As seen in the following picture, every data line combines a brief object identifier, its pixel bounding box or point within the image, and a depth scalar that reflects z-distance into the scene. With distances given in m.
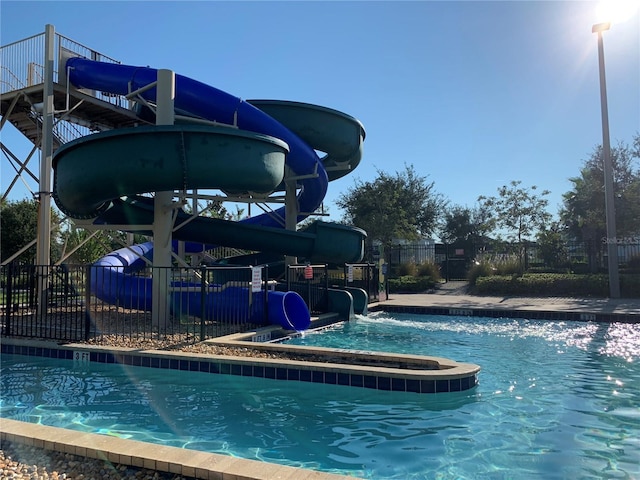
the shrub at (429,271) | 25.56
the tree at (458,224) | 44.47
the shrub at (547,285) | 20.08
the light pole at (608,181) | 18.64
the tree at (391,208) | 28.52
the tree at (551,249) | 26.52
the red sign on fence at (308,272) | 13.30
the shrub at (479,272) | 23.23
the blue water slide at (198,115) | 11.01
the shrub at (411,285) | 23.81
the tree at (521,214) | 25.88
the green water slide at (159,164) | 8.45
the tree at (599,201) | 23.31
